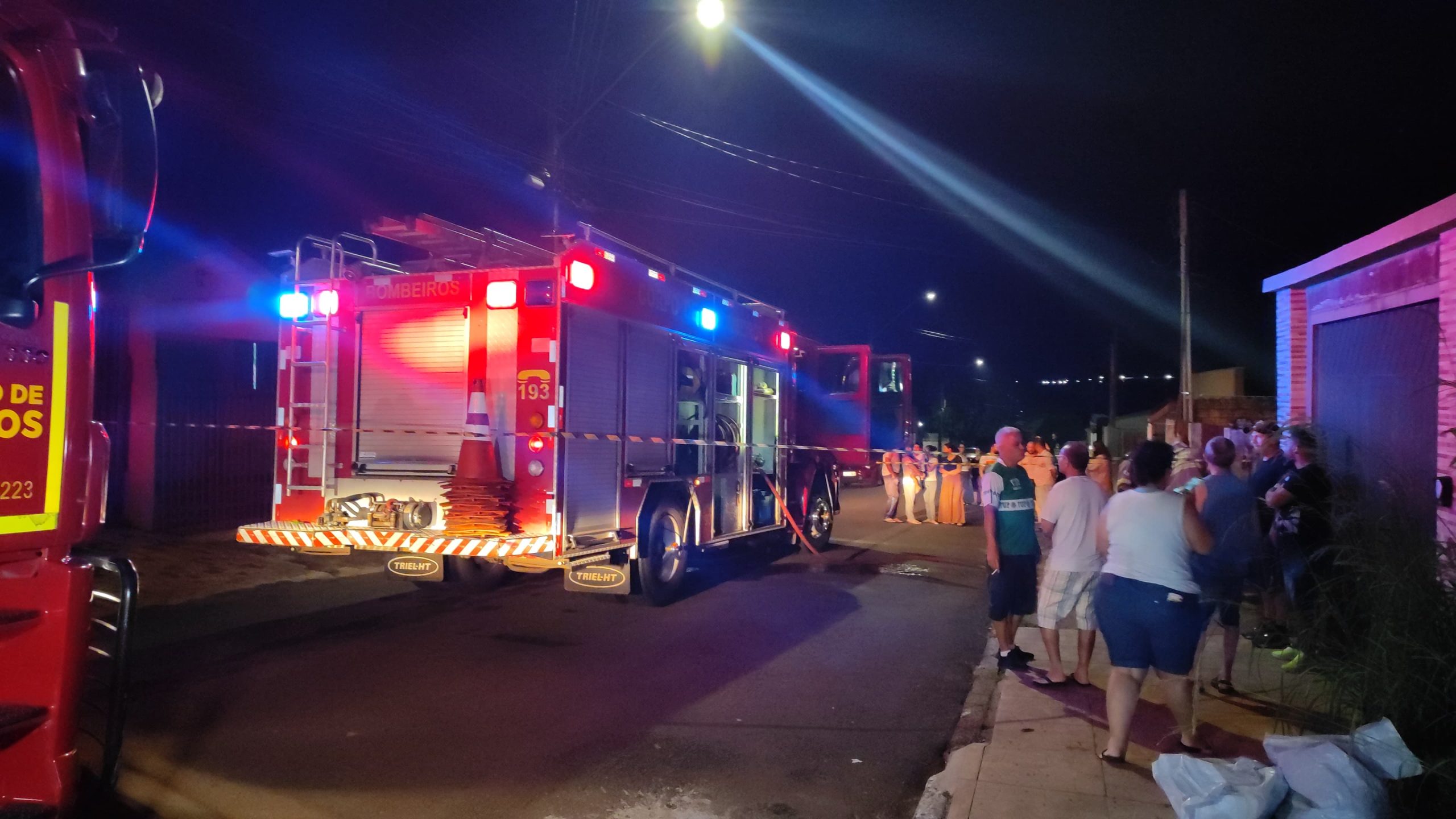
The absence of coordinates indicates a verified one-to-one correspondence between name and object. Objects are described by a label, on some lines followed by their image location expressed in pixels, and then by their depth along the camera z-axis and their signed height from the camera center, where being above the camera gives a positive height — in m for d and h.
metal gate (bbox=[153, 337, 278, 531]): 11.56 -0.20
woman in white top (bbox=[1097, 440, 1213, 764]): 4.31 -0.75
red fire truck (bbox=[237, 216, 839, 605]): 7.22 +0.14
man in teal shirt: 6.35 -0.71
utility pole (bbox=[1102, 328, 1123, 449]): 33.25 +1.70
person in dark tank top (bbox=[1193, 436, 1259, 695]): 5.23 -0.54
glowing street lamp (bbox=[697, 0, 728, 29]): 9.95 +4.48
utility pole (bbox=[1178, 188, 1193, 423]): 18.50 +2.39
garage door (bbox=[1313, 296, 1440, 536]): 4.59 +0.27
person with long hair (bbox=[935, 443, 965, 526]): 17.20 -1.19
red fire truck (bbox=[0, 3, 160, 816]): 2.76 +0.23
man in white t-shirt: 5.91 -0.81
